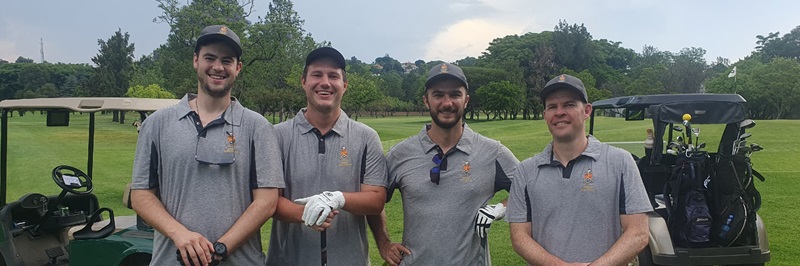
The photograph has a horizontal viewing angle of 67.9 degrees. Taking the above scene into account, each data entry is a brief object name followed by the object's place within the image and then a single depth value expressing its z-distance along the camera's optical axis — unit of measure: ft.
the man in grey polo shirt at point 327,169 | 8.67
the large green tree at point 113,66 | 187.73
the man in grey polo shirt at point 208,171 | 7.54
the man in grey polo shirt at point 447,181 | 8.65
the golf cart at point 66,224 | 13.11
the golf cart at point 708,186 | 16.34
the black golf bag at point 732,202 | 15.98
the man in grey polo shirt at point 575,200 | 7.59
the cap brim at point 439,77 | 8.90
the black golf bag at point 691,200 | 16.25
